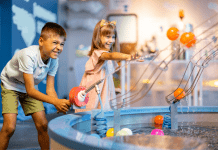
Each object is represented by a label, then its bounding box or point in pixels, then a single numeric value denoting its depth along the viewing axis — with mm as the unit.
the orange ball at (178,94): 1159
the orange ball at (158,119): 1270
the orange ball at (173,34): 1289
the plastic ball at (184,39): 1220
